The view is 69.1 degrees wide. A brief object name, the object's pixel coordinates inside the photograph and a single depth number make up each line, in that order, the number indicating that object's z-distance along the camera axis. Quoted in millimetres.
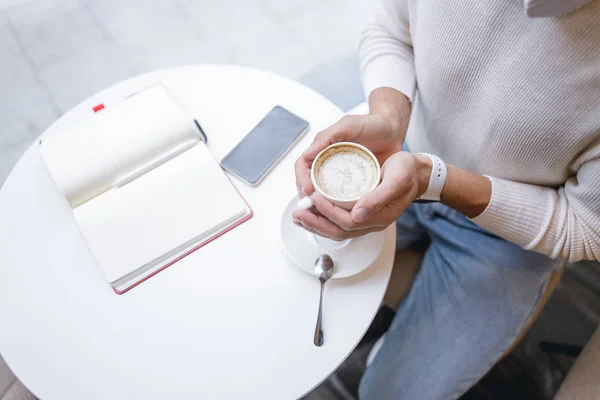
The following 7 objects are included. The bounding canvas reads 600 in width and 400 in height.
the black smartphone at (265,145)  928
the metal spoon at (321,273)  794
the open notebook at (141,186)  846
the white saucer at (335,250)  840
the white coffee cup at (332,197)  689
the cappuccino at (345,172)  708
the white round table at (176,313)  776
